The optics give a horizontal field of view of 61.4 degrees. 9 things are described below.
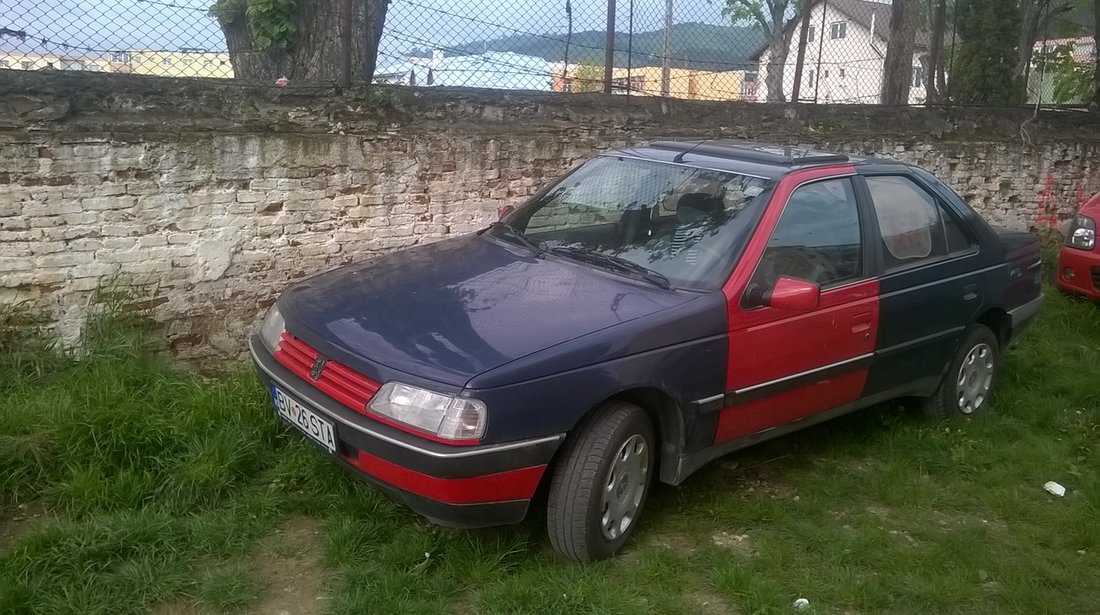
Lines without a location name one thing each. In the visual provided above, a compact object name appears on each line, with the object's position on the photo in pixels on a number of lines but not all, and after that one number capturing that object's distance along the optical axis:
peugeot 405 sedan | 3.21
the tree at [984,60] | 9.37
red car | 7.14
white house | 8.19
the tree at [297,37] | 6.05
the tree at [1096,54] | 9.92
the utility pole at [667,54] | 7.14
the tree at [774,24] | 7.96
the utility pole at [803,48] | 7.94
